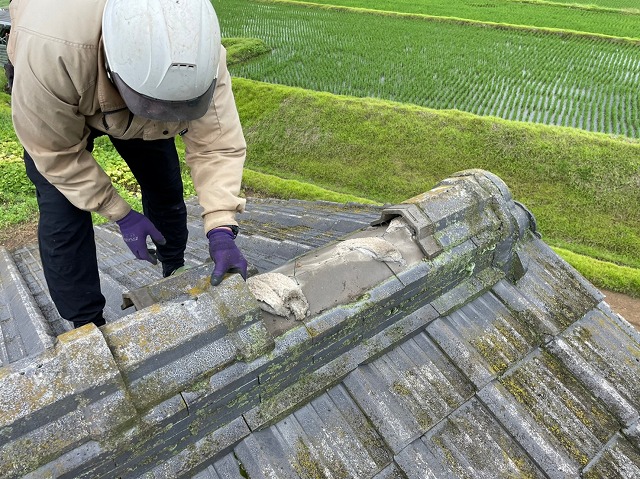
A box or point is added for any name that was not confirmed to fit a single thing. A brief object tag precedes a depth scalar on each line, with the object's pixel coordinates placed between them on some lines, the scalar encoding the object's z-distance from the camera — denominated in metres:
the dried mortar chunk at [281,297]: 2.01
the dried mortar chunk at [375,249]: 2.35
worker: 1.91
